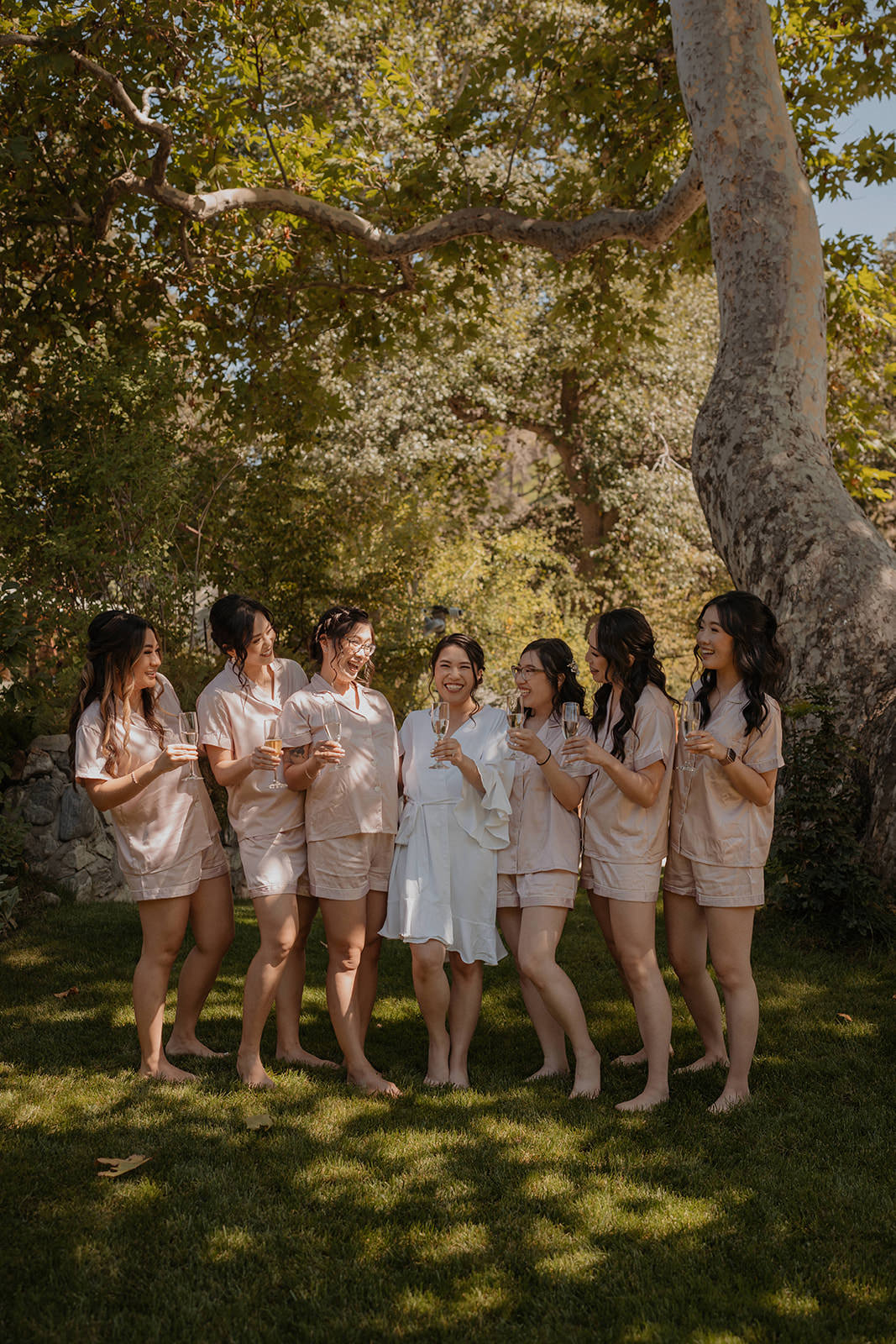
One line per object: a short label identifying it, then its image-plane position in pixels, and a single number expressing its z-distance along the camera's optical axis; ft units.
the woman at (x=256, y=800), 14.37
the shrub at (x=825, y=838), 19.77
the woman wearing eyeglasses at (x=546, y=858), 14.06
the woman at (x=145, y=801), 14.33
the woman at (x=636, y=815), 13.83
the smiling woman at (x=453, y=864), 14.29
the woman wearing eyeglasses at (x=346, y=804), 14.38
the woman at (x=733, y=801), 13.53
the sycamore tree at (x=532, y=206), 23.89
